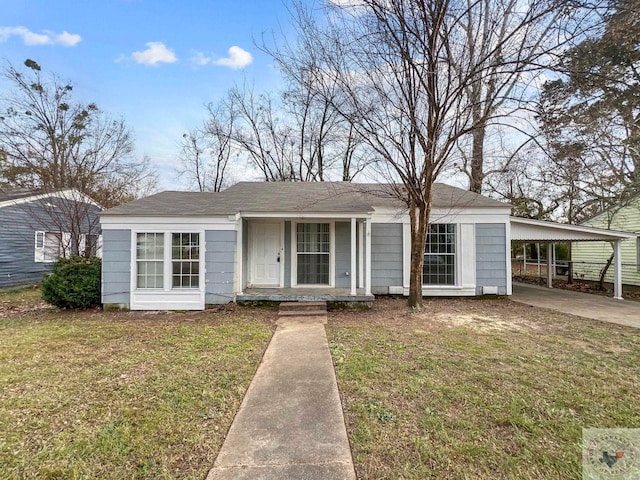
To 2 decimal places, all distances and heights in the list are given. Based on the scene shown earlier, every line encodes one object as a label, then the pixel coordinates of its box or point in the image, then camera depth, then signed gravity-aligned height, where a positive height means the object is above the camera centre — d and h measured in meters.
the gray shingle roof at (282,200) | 7.90 +1.46
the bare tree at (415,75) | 6.27 +3.85
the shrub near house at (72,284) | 7.61 -0.87
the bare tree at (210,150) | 20.34 +6.77
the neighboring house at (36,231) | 11.57 +0.75
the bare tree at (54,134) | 11.09 +4.24
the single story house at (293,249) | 7.71 +0.02
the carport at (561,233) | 9.34 +0.53
